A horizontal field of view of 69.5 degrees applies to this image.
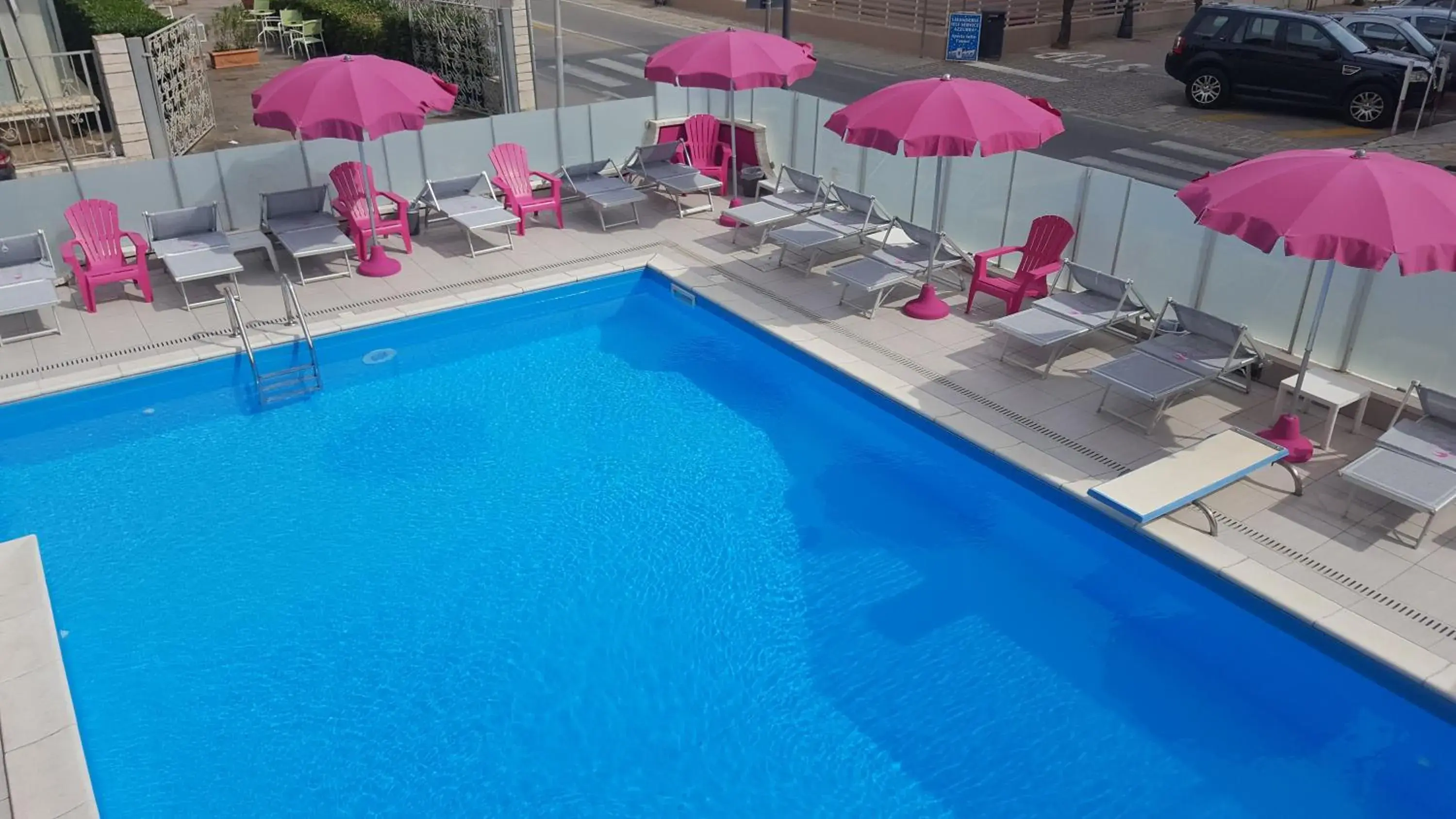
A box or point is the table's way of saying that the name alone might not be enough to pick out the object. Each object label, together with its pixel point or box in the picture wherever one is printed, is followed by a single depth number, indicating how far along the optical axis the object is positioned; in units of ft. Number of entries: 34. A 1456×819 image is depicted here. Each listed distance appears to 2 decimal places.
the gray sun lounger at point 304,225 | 38.14
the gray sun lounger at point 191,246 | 35.81
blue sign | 81.30
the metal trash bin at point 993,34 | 81.71
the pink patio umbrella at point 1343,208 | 22.67
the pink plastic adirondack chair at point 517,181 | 44.01
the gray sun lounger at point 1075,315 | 31.76
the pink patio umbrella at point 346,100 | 34.37
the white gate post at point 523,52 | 53.42
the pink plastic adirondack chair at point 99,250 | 35.99
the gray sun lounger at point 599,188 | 43.96
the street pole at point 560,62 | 48.19
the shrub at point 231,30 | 74.33
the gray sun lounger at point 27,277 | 33.37
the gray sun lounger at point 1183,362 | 28.55
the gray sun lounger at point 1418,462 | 23.89
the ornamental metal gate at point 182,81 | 48.93
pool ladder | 32.83
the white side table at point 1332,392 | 27.81
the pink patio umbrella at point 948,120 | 31.30
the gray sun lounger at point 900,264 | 36.22
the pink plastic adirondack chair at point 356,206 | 40.22
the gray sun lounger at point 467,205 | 41.34
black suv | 58.65
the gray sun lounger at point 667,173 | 45.68
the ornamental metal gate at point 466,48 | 56.34
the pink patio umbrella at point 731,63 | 39.86
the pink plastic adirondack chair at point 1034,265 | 34.96
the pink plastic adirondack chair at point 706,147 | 48.21
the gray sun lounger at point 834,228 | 39.40
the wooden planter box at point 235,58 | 71.26
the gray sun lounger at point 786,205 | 41.70
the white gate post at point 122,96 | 40.50
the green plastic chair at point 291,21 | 76.23
